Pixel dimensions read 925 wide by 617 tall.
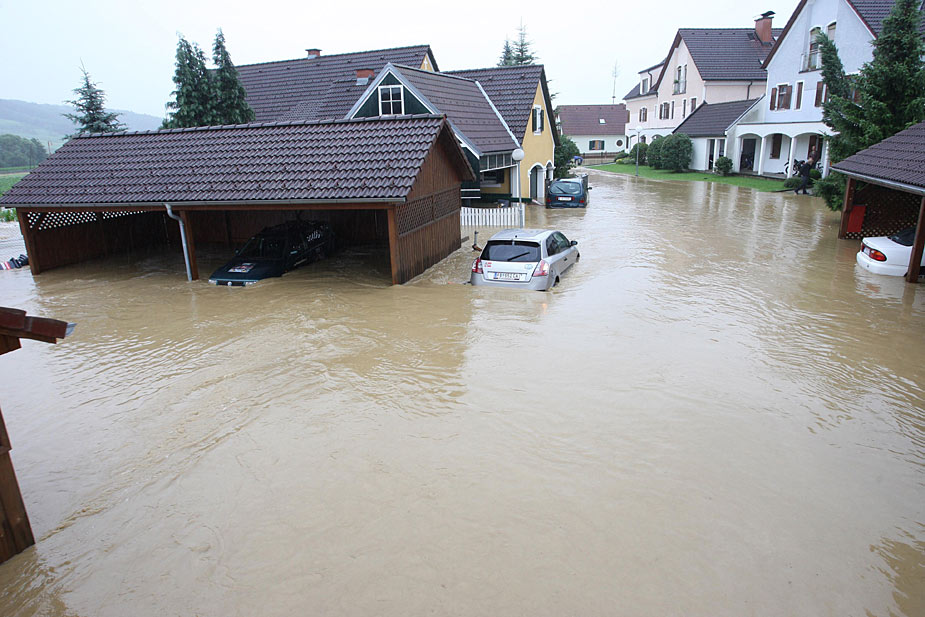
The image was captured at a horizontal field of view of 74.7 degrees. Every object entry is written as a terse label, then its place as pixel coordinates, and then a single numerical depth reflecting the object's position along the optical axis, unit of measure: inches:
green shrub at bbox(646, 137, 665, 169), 1889.0
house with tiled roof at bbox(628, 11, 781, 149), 1806.1
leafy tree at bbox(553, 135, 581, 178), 1434.5
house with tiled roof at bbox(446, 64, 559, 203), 1114.7
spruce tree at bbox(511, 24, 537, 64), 1958.7
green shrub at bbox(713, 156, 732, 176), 1561.3
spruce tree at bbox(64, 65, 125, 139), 1184.2
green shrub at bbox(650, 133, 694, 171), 1760.6
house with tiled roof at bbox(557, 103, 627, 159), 2950.3
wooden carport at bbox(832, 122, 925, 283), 543.2
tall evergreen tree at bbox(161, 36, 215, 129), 957.2
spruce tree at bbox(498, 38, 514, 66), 1974.7
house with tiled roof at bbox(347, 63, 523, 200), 904.3
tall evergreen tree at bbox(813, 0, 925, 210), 732.0
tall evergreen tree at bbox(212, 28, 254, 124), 985.5
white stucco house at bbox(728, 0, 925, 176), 1142.3
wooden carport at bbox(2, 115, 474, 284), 541.6
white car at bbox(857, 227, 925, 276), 561.9
